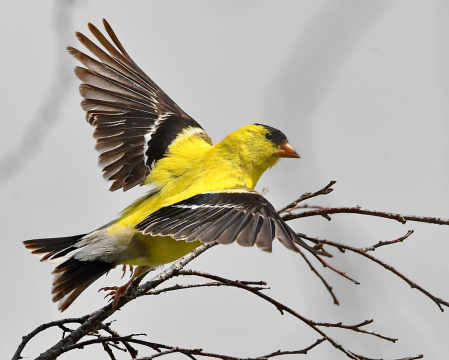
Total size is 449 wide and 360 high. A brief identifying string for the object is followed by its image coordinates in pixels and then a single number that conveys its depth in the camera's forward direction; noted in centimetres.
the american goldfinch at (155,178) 576
